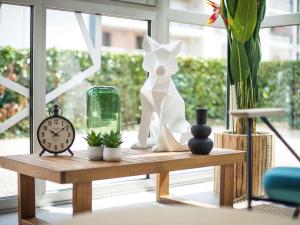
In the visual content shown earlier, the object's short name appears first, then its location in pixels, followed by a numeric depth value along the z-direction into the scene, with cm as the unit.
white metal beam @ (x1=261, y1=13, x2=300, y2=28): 439
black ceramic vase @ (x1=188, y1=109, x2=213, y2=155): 337
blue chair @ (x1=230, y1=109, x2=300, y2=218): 232
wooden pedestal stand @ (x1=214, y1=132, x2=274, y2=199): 388
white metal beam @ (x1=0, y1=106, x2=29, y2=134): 359
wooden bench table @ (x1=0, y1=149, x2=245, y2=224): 273
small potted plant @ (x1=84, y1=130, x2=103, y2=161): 306
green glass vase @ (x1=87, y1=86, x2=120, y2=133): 344
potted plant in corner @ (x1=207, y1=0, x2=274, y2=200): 391
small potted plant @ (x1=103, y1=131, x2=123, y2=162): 300
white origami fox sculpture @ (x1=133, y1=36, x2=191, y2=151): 352
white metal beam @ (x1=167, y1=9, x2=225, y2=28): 444
